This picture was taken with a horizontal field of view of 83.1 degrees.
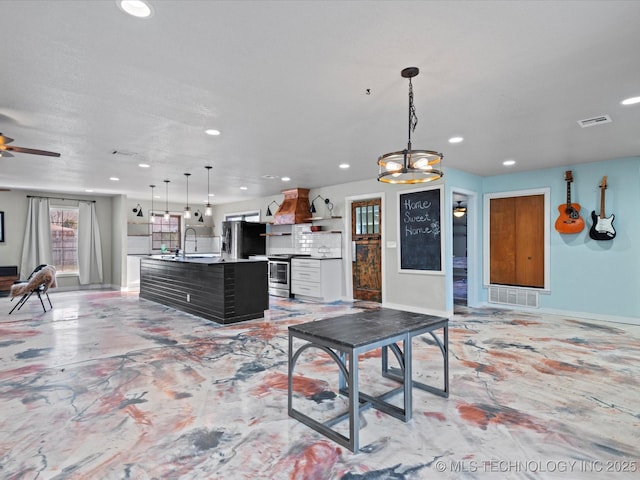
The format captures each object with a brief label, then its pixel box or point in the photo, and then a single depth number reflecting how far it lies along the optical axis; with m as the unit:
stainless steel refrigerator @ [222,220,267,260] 8.99
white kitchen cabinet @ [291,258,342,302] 7.09
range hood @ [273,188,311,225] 7.87
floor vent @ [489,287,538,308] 6.07
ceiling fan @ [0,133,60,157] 3.50
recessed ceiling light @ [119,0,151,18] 1.81
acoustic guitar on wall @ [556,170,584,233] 5.51
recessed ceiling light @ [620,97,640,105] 3.06
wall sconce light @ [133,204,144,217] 9.79
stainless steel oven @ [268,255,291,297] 7.85
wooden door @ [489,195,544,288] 6.03
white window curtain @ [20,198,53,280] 8.50
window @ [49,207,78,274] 9.05
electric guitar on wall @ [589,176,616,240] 5.25
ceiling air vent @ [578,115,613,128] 3.50
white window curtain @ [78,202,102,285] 9.31
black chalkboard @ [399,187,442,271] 5.77
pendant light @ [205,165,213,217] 5.75
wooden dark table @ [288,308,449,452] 2.06
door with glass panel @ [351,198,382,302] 6.98
